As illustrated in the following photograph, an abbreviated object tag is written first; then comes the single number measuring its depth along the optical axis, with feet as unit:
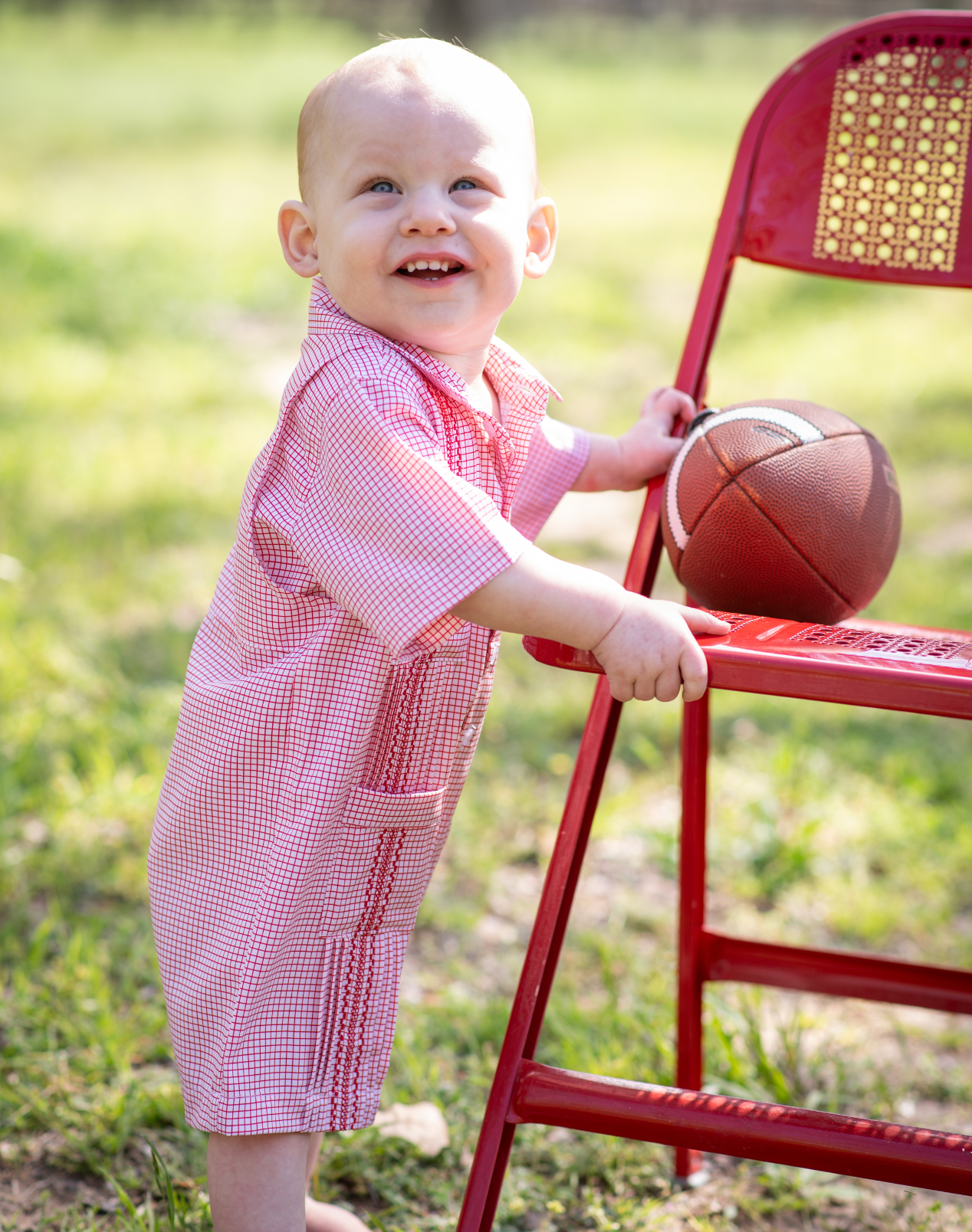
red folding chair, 6.32
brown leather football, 6.60
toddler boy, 6.27
